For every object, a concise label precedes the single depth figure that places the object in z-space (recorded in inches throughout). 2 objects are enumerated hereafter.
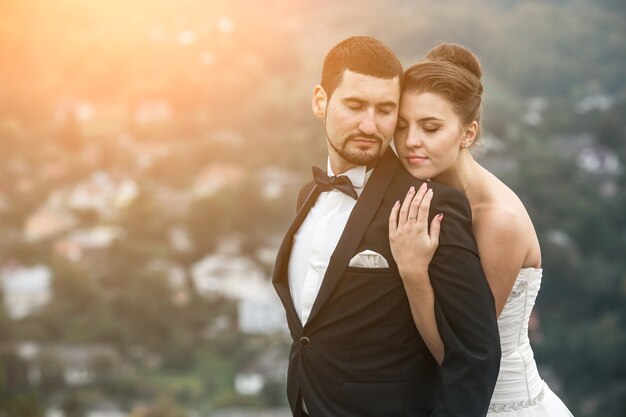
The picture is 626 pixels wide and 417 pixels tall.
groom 129.1
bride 130.0
